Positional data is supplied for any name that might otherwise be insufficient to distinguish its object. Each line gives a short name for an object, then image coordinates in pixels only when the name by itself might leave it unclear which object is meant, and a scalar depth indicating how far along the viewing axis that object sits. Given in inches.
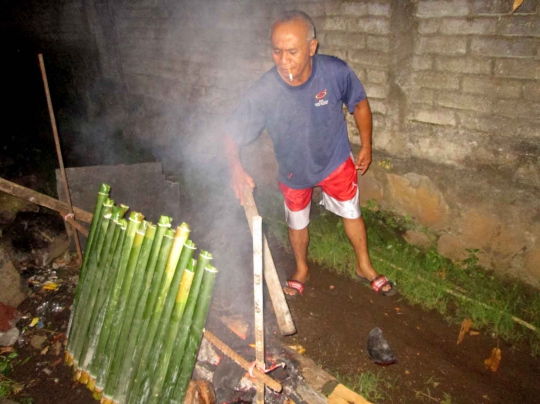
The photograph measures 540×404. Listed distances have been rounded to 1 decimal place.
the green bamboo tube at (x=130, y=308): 116.2
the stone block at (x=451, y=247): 175.3
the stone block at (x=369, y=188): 195.9
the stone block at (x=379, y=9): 159.6
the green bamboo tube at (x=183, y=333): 100.8
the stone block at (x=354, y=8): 166.7
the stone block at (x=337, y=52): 181.6
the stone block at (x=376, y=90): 173.8
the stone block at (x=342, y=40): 173.7
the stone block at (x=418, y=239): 186.5
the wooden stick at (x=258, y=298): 85.2
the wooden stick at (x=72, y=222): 154.0
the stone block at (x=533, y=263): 154.9
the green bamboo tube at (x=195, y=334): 100.6
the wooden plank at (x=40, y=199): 143.6
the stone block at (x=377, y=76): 171.3
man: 130.6
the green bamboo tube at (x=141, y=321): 111.0
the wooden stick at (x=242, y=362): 98.4
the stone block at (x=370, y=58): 168.1
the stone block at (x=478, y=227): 161.5
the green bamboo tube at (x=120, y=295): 119.7
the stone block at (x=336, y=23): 175.2
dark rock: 137.3
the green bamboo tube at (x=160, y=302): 108.3
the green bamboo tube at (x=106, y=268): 127.6
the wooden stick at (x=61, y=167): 135.7
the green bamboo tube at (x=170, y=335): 104.2
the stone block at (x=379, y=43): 164.2
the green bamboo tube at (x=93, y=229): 138.4
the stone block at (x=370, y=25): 162.6
